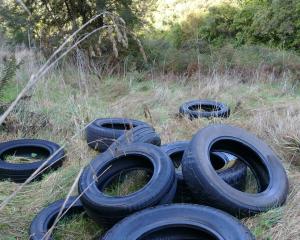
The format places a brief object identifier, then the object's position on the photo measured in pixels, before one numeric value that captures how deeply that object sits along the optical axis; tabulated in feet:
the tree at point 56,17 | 33.35
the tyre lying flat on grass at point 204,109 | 22.17
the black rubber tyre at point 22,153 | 16.16
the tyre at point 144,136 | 16.02
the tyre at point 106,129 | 18.40
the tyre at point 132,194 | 11.60
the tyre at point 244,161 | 12.03
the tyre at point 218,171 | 13.32
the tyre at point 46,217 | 11.96
